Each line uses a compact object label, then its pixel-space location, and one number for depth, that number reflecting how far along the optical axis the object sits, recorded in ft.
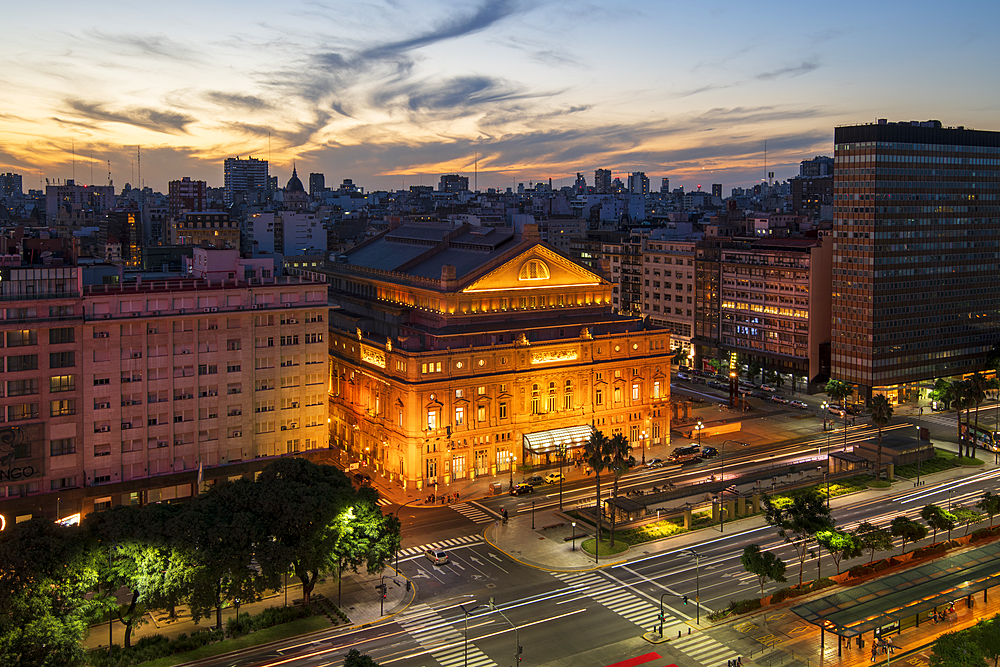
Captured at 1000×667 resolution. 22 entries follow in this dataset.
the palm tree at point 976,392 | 492.13
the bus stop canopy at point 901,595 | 271.90
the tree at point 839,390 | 569.23
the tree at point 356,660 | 219.82
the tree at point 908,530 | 334.44
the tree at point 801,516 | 323.16
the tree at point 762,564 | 298.97
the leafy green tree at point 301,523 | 289.12
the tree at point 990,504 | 360.28
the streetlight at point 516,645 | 258.71
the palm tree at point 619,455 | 369.30
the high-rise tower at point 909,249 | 581.94
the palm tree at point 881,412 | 461.37
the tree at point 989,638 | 230.68
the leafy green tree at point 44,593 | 233.35
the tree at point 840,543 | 313.53
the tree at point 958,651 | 223.92
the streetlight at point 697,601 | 300.91
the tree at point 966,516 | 362.29
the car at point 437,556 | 349.08
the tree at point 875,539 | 323.98
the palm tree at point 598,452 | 366.84
